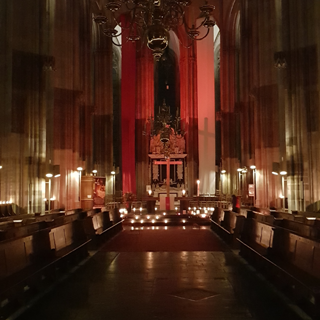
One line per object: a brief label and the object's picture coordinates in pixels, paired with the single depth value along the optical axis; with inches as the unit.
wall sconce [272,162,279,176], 681.2
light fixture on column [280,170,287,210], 618.8
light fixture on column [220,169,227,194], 1109.5
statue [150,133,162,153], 1194.0
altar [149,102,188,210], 1171.9
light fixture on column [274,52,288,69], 586.3
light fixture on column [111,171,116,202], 1122.0
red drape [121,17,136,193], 1235.9
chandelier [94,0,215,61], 336.5
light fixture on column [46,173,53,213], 634.8
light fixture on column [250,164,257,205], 745.8
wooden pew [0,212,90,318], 193.9
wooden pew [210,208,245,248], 410.6
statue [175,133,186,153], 1205.7
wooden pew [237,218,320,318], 188.4
